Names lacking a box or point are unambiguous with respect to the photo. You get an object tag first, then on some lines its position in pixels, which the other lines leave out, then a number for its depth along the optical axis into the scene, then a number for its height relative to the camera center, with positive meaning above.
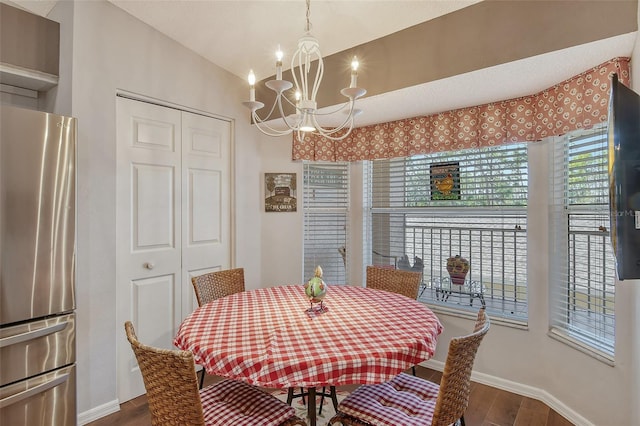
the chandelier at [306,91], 1.46 +0.56
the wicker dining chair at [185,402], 1.10 -0.68
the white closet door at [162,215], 2.33 -0.02
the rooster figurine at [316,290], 1.73 -0.40
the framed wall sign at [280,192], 3.27 +0.21
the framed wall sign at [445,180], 2.81 +0.29
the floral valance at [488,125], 1.86 +0.67
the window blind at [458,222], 2.55 -0.07
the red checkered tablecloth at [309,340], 1.18 -0.52
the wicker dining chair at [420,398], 1.22 -0.83
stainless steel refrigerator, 1.62 -0.29
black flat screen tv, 1.08 +0.13
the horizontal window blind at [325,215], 3.42 -0.02
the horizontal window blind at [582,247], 1.99 -0.22
